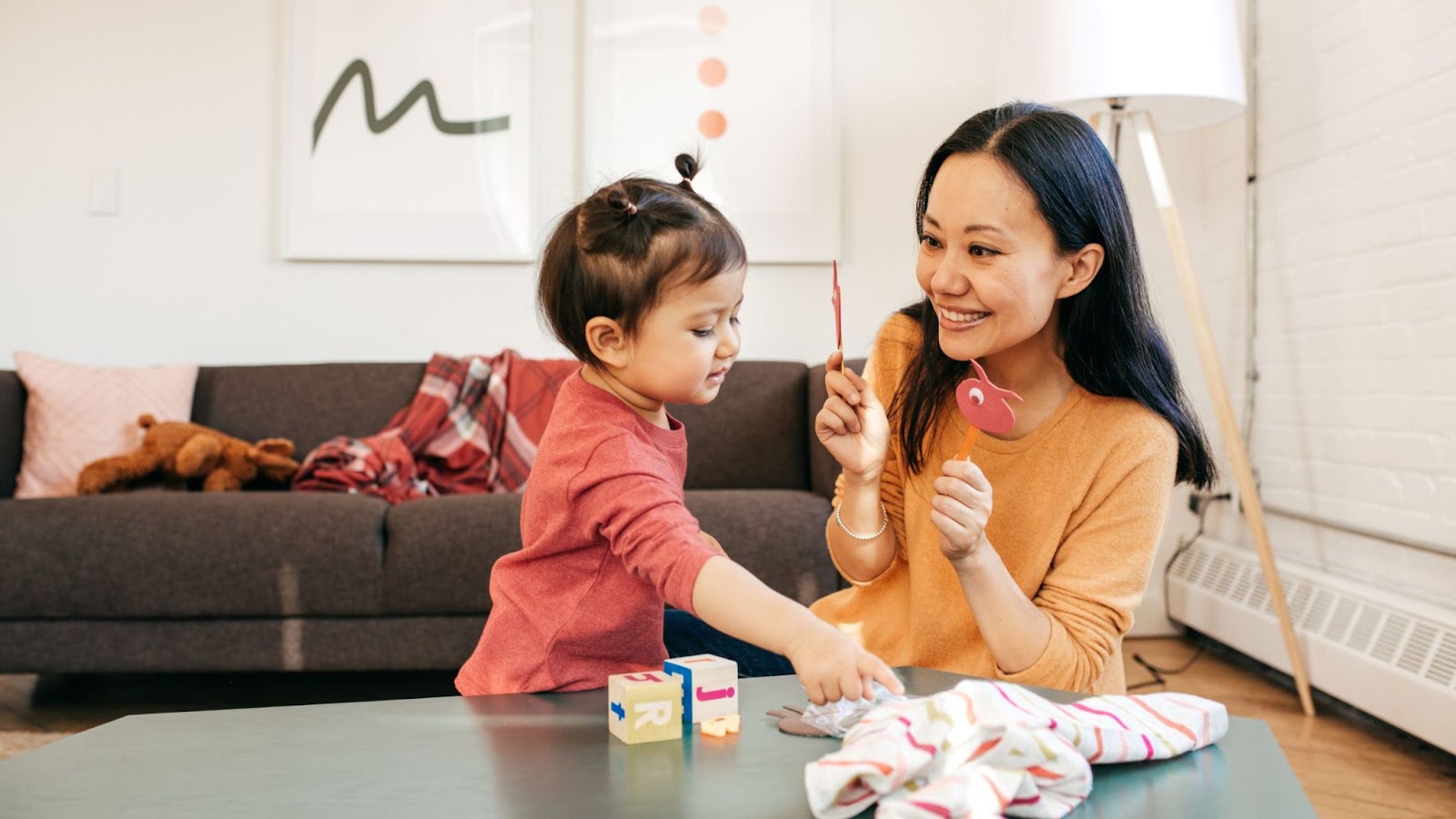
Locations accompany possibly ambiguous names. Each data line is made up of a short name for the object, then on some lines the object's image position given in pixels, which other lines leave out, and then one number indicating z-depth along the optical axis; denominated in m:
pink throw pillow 2.96
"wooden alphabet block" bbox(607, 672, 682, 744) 0.87
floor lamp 2.59
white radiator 2.24
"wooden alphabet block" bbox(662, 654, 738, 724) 0.92
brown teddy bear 2.81
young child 1.07
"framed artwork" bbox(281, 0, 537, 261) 3.47
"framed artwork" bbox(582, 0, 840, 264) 3.50
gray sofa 2.47
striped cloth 0.71
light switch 3.44
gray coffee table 0.76
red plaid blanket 2.99
